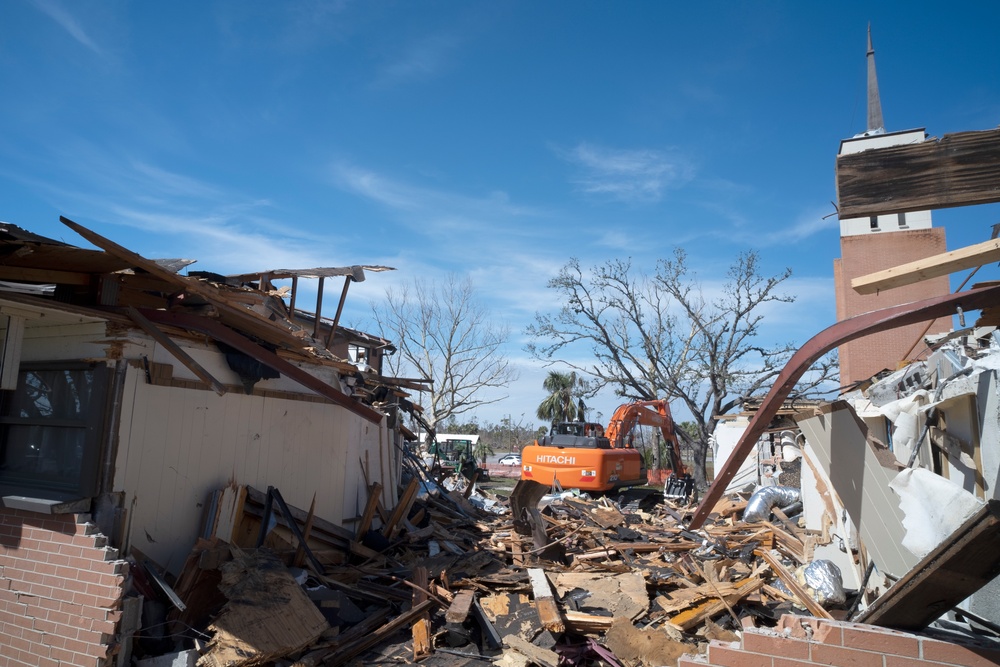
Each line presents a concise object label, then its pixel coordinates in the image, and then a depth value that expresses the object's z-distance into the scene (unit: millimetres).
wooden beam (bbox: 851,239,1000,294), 2457
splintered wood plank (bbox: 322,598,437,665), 6312
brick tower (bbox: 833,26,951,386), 17938
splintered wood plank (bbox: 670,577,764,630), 7250
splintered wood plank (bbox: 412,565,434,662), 6522
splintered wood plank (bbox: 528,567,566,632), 6738
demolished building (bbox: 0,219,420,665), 5637
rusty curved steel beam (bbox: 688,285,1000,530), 2332
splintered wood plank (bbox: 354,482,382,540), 9909
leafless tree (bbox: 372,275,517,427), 31844
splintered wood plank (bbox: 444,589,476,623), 6965
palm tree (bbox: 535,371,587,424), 42281
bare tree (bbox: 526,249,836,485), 25281
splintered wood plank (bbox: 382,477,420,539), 10484
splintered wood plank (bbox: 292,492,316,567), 7840
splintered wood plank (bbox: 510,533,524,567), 9695
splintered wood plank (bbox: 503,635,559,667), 6207
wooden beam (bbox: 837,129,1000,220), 2160
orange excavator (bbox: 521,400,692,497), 16562
